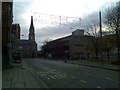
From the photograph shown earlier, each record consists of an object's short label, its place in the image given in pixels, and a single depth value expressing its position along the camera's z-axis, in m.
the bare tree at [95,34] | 29.02
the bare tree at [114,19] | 17.70
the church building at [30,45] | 69.40
